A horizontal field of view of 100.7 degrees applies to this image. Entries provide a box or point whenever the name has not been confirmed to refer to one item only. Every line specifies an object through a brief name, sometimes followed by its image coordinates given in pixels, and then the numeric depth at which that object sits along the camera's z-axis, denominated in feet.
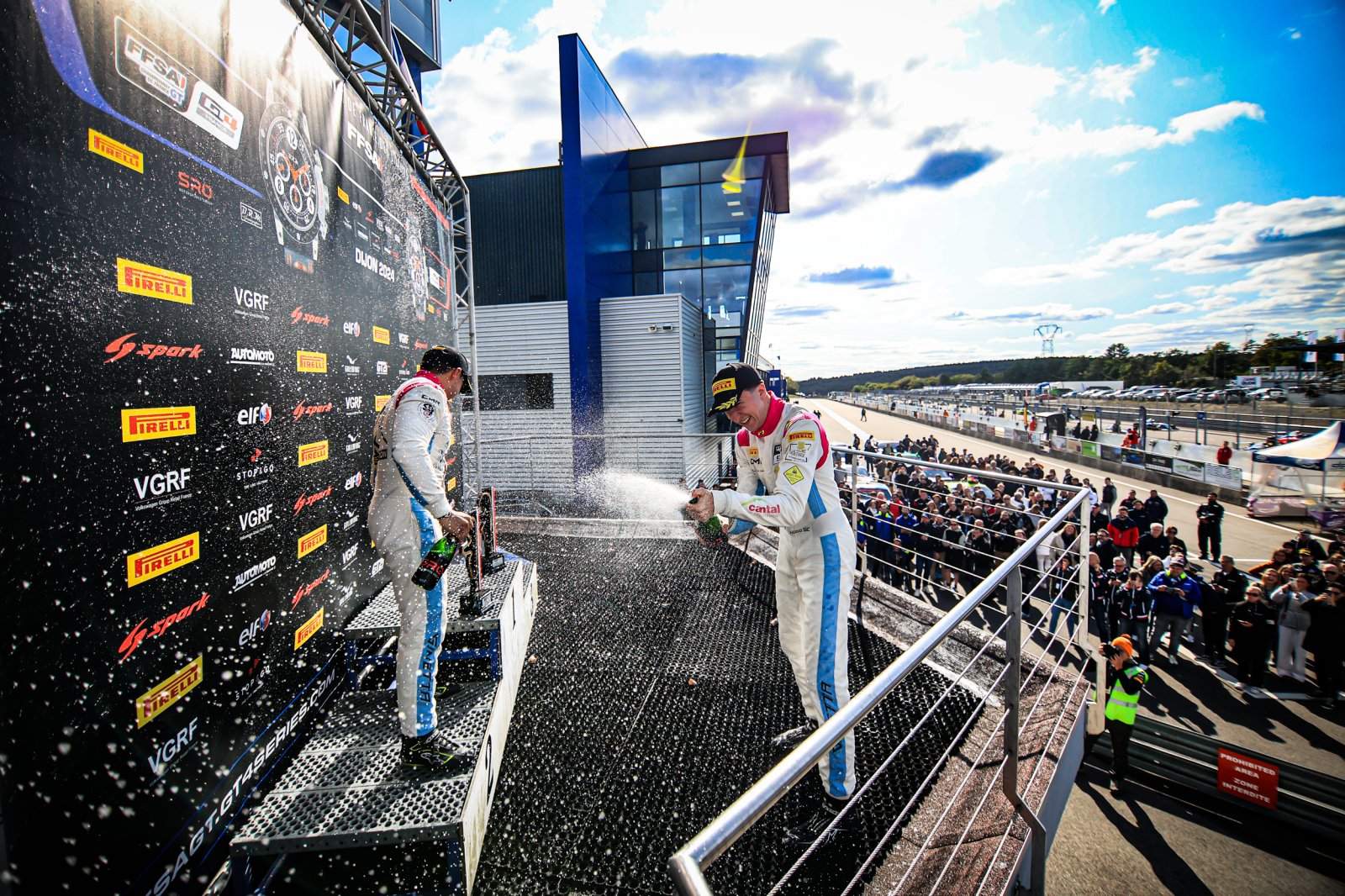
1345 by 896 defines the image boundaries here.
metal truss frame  15.05
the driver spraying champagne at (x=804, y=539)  9.95
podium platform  8.12
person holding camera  21.34
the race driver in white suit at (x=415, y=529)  9.78
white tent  53.16
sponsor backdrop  6.28
